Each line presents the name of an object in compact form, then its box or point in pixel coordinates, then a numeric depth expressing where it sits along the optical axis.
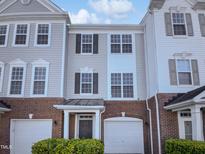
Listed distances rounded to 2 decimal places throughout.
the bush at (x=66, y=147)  7.16
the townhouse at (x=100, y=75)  9.61
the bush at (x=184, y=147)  6.58
